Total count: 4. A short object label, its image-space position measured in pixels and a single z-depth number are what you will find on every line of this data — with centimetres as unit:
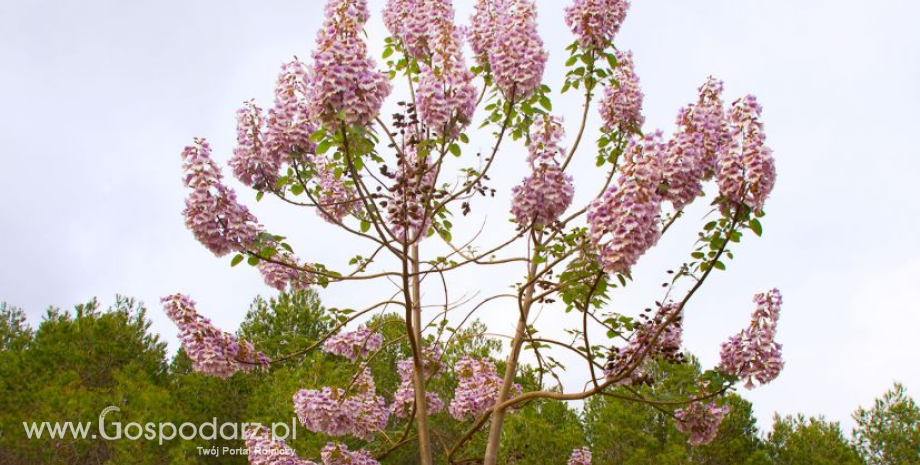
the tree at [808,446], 2395
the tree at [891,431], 2644
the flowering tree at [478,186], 581
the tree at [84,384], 1956
